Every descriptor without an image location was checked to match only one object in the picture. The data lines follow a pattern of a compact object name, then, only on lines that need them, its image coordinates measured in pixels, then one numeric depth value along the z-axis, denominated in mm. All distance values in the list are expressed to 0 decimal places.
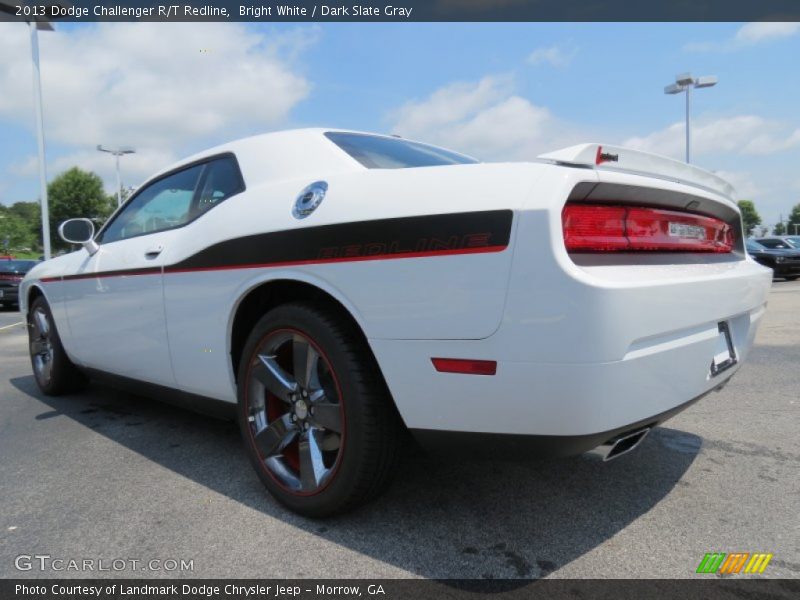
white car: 1623
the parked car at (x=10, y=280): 14688
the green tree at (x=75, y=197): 51375
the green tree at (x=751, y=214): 107169
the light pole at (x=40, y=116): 21527
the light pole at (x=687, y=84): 25016
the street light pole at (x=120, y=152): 33581
